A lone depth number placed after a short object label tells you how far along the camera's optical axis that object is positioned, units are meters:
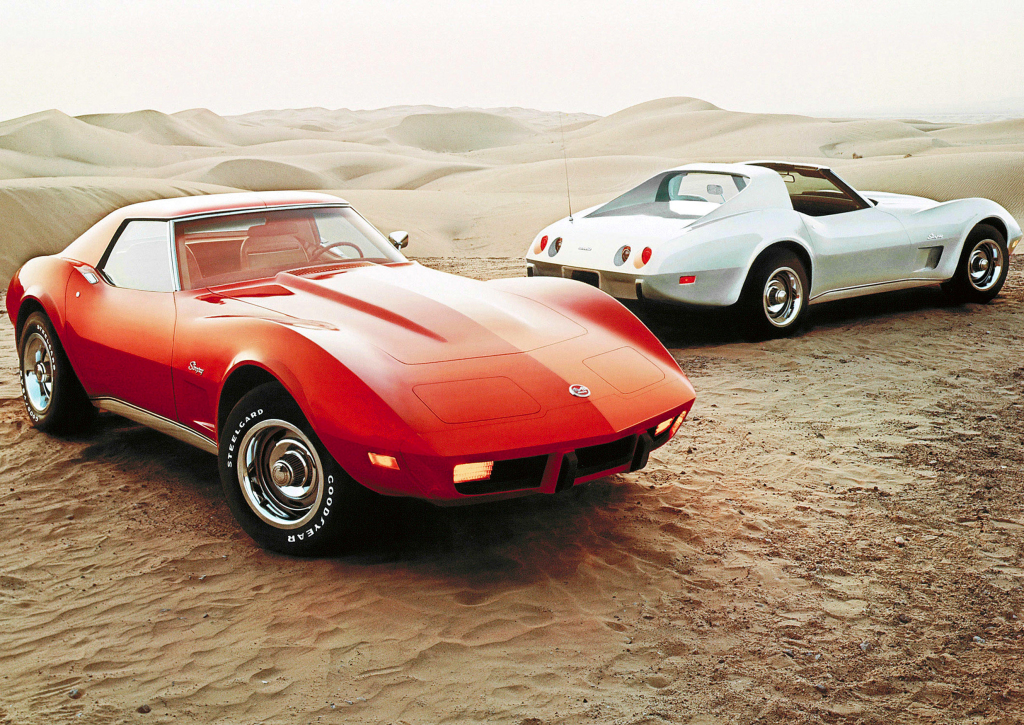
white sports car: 6.63
